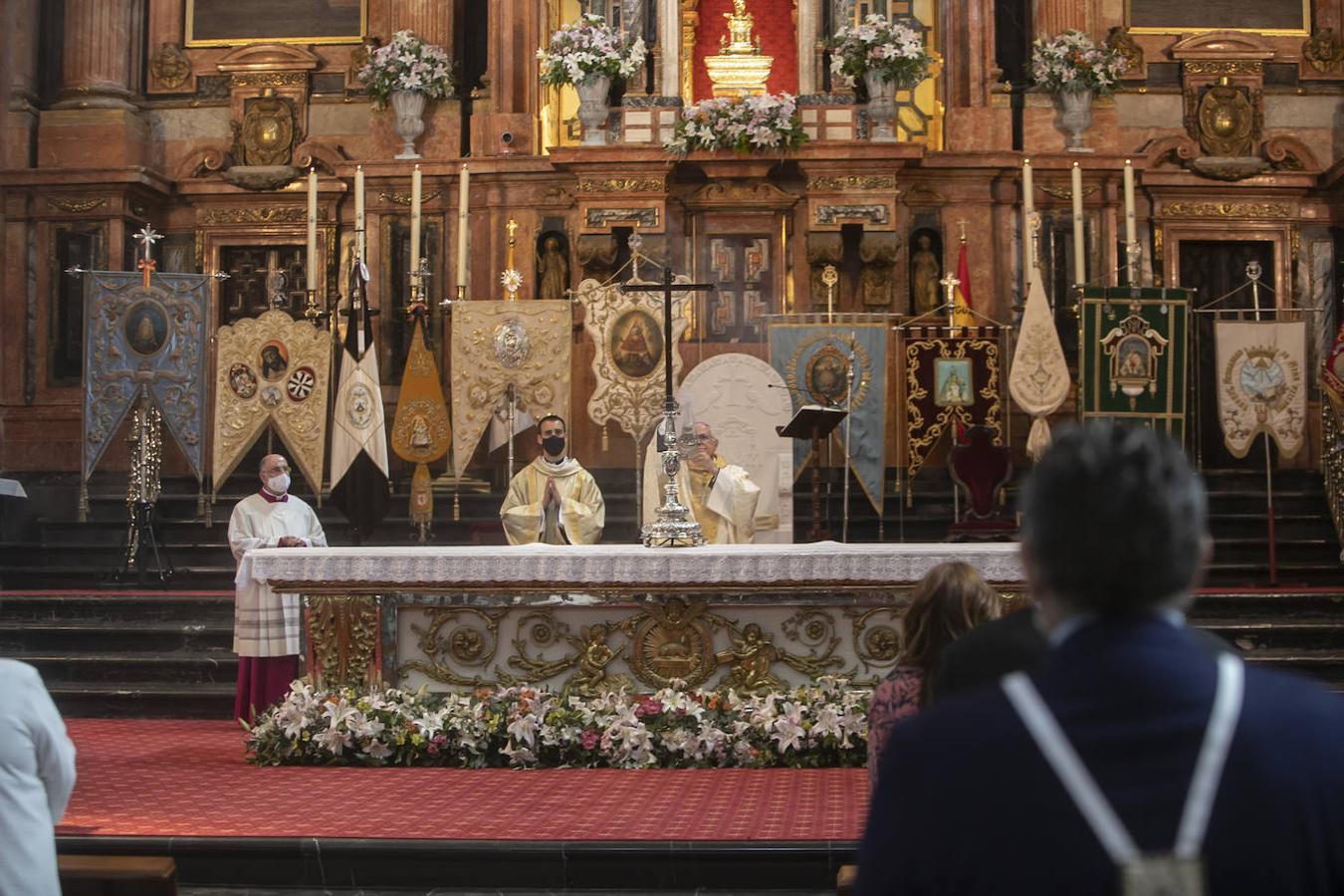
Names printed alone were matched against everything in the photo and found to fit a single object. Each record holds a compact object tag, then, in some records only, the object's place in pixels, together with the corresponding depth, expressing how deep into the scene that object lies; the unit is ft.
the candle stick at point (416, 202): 36.73
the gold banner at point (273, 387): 43.57
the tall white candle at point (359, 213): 36.14
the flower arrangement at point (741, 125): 44.39
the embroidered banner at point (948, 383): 42.68
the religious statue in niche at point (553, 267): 47.42
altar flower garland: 26.86
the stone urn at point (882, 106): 45.44
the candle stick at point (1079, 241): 40.34
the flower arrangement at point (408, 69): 47.65
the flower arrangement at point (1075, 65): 46.70
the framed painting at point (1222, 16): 49.98
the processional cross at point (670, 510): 29.04
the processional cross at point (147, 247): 42.47
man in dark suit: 5.67
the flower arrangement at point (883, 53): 44.80
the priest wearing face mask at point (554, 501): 33.27
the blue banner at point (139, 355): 43.21
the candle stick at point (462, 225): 37.70
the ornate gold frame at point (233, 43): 51.11
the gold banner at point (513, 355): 42.22
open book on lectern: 32.15
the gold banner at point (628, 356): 42.57
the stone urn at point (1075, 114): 47.32
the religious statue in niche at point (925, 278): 47.21
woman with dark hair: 13.60
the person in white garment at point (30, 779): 10.82
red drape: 48.88
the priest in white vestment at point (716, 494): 33.06
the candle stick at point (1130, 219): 40.22
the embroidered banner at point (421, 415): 42.70
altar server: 31.83
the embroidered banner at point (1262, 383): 42.42
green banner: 42.19
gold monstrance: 46.44
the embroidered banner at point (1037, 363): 42.55
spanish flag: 44.14
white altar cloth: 27.68
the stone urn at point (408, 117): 48.16
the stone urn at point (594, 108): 45.65
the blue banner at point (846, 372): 41.60
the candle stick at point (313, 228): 36.88
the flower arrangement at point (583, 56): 44.98
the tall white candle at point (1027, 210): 41.39
